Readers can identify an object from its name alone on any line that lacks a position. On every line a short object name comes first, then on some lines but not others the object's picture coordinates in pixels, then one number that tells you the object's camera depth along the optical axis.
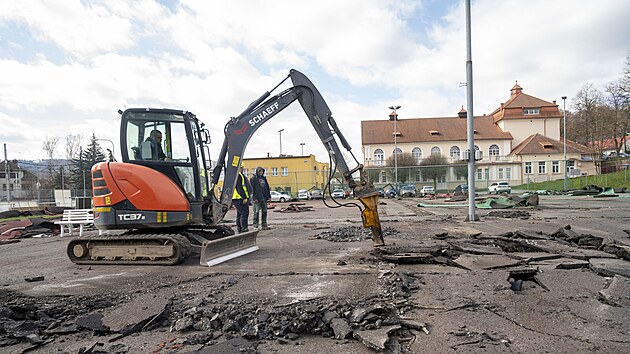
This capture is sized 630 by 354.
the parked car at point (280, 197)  39.75
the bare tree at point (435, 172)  43.44
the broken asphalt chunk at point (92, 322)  4.34
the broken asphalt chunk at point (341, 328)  3.97
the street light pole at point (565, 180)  38.38
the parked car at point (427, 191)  42.22
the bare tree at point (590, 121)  54.47
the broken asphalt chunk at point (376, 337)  3.68
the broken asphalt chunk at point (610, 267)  5.91
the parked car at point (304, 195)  40.47
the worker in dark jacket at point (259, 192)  13.16
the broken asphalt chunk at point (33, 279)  6.88
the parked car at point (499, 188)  42.56
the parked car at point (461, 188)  38.53
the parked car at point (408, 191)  41.16
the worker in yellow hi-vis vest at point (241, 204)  12.04
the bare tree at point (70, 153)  51.71
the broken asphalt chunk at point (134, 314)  4.36
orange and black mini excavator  7.78
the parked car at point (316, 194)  39.78
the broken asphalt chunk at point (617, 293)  4.69
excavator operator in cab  8.09
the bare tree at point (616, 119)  46.36
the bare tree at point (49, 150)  52.55
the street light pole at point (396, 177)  42.28
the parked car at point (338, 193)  39.25
